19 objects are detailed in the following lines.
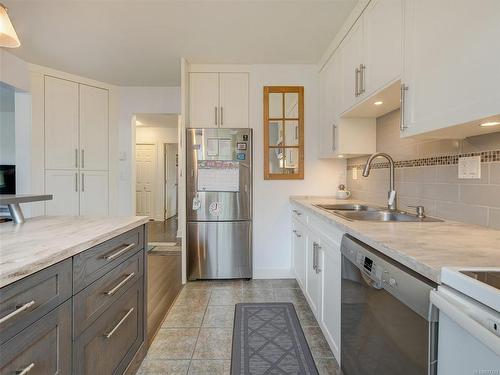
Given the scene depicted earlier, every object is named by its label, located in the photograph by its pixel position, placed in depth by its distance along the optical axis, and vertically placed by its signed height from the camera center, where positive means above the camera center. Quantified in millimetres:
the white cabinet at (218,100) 2967 +904
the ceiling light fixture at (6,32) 1443 +818
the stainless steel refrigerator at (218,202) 2834 -221
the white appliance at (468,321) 522 -292
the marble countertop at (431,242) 735 -214
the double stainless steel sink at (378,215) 1617 -218
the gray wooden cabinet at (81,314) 741 -484
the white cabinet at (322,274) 1485 -627
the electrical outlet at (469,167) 1297 +73
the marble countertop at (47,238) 757 -228
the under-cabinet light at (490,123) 1007 +226
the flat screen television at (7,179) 4227 +24
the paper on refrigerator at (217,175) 2832 +66
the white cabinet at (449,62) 865 +456
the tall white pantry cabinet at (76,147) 3219 +425
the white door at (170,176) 6957 +133
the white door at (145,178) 6762 +75
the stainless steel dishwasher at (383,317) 732 -459
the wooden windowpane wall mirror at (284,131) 2992 +564
